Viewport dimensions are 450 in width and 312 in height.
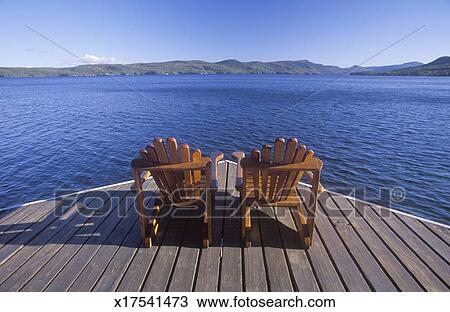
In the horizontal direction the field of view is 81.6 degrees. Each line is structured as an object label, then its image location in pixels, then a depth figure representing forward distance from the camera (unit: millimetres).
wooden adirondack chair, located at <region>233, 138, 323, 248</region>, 2398
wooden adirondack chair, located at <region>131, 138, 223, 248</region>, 2441
